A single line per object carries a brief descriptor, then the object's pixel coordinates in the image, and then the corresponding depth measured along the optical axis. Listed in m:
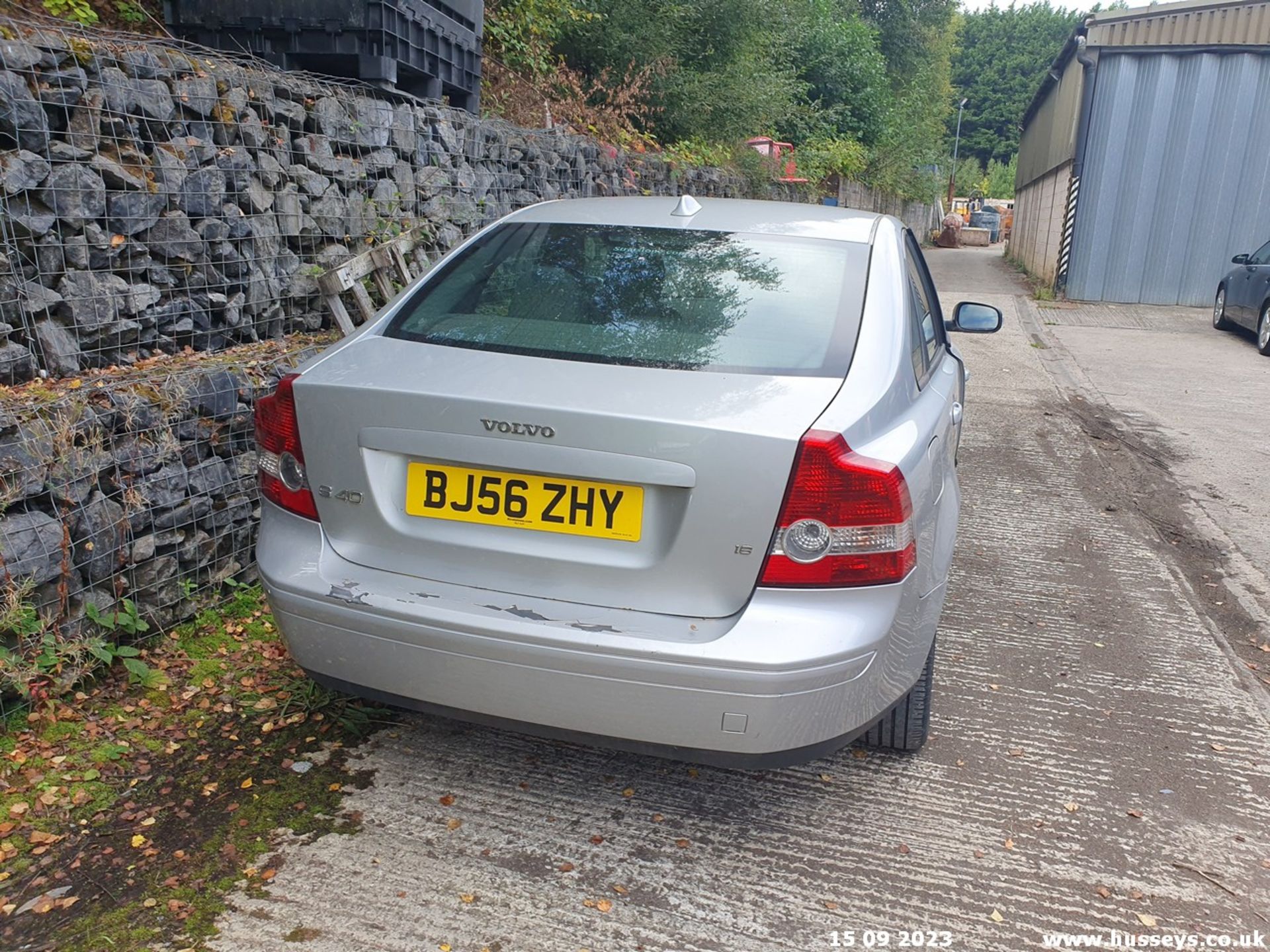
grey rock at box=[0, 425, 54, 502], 2.88
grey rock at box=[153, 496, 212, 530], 3.43
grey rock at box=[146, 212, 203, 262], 3.99
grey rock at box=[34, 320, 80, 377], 3.50
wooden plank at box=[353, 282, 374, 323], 4.93
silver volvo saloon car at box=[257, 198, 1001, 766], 2.17
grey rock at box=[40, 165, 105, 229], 3.52
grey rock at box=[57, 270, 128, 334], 3.61
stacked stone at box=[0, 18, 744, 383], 3.49
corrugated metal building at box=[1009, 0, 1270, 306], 15.43
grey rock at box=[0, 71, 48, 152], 3.40
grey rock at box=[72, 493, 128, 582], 3.12
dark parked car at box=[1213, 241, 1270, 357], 12.00
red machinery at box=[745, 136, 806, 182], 16.67
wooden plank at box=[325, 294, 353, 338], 4.80
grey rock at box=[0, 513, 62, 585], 2.87
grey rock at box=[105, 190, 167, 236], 3.77
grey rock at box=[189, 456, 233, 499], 3.56
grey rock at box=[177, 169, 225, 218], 4.12
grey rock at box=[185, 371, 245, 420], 3.59
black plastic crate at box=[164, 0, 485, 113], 5.55
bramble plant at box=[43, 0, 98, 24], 5.25
